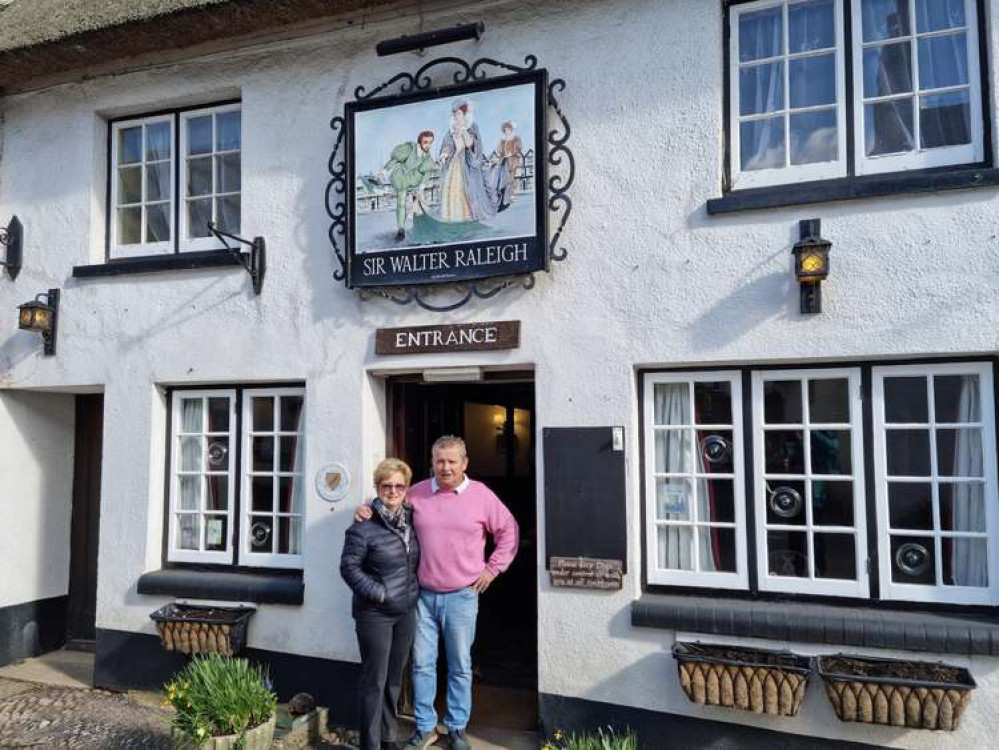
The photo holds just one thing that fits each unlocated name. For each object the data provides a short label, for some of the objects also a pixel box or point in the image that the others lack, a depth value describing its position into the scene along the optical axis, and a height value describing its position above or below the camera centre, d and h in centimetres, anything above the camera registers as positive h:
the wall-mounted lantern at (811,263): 450 +89
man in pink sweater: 496 -109
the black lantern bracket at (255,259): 599 +124
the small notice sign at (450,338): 530 +55
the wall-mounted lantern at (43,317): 648 +86
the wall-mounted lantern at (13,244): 684 +157
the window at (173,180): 647 +207
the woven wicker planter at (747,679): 430 -155
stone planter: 463 -203
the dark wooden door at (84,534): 735 -116
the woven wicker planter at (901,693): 401 -152
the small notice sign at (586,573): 495 -106
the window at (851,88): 459 +205
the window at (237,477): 607 -51
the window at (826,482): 445 -44
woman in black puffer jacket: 474 -114
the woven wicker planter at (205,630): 567 -163
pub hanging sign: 529 +171
